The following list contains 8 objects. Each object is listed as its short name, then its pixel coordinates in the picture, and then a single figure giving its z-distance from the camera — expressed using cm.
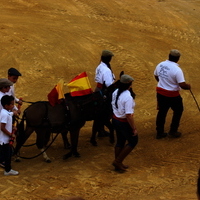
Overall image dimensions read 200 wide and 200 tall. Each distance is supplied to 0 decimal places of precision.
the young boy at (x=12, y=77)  1833
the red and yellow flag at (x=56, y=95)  1831
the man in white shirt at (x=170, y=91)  1998
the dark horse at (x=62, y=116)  1825
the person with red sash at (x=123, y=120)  1670
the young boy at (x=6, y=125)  1670
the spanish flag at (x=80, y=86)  1878
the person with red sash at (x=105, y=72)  2009
